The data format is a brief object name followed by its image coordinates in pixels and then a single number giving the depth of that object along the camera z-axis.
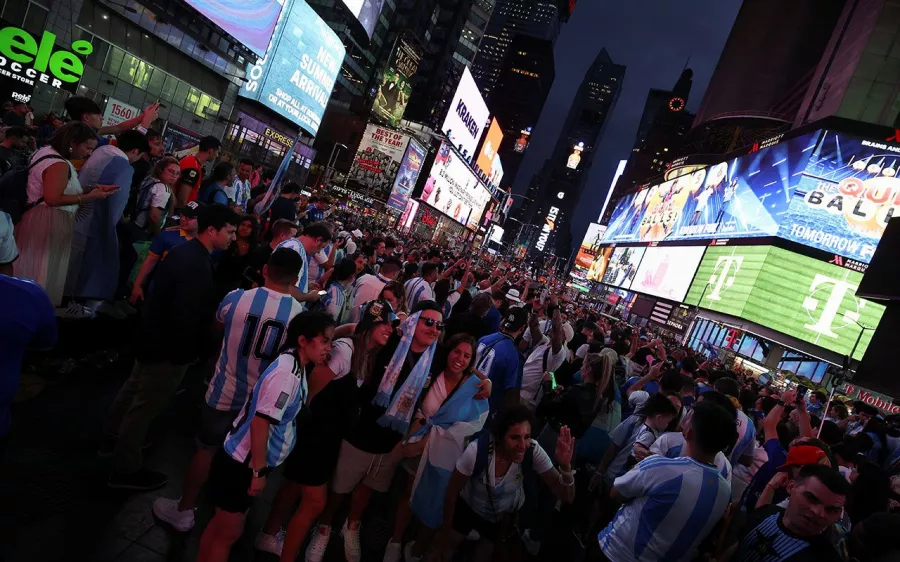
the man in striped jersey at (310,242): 4.75
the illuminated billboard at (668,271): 31.98
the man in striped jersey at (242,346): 3.03
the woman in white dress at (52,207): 3.81
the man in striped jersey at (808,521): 2.41
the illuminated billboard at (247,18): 21.00
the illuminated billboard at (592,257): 58.94
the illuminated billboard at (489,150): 71.38
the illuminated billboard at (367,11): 32.06
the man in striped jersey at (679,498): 2.71
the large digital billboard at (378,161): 47.56
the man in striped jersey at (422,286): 6.82
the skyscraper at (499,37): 181.50
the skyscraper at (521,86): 164.50
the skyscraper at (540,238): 178.10
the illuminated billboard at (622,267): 44.52
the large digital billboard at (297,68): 29.08
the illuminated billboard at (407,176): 47.63
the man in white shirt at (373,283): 5.46
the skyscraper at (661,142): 106.94
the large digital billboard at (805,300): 22.56
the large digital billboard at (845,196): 21.95
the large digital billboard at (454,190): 56.38
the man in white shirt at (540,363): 5.46
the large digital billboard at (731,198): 24.36
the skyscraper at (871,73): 27.06
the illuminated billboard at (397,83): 44.97
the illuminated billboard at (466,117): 52.91
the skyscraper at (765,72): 46.62
